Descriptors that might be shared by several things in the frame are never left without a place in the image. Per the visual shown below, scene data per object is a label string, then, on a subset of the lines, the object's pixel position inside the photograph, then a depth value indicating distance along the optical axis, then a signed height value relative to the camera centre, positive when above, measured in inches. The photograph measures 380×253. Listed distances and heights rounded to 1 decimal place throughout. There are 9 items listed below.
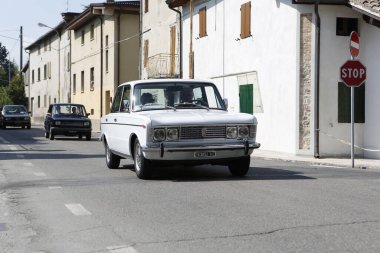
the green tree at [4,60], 6037.9 +445.1
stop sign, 619.5 +33.7
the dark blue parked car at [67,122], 1126.4 -25.5
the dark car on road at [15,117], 1660.9 -24.7
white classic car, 433.4 -13.4
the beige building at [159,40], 1284.4 +144.6
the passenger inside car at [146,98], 485.0 +7.3
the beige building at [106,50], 1679.4 +156.5
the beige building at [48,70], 2226.9 +143.2
